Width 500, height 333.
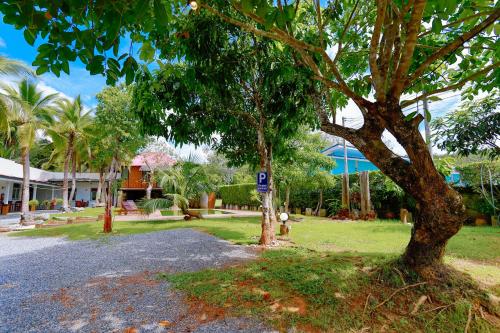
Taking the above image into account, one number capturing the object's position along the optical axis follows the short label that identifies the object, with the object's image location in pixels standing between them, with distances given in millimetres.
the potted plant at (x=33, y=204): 21570
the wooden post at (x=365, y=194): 13844
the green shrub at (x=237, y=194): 23466
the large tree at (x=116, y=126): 11375
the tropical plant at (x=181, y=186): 14070
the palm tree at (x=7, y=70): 11703
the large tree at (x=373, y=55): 2365
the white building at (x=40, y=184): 21203
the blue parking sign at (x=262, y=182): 7281
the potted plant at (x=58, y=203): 25680
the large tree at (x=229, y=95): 5195
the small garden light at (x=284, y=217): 8745
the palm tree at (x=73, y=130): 21281
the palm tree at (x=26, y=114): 13186
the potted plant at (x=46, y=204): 25600
